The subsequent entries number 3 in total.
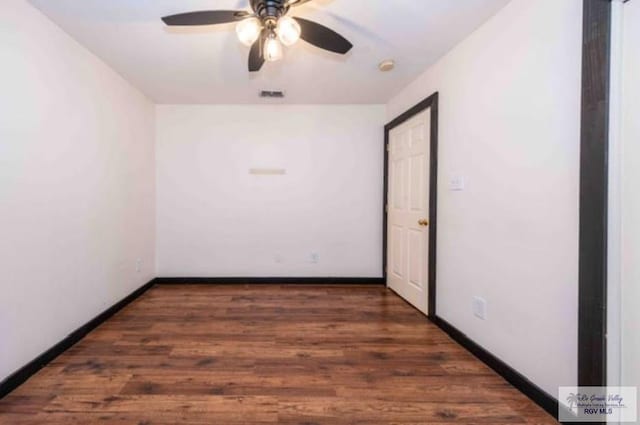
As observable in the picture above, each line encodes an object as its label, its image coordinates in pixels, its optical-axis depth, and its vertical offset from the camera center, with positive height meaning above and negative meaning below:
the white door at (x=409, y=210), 2.71 -0.02
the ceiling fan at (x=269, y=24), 1.47 +0.99
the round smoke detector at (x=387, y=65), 2.50 +1.27
